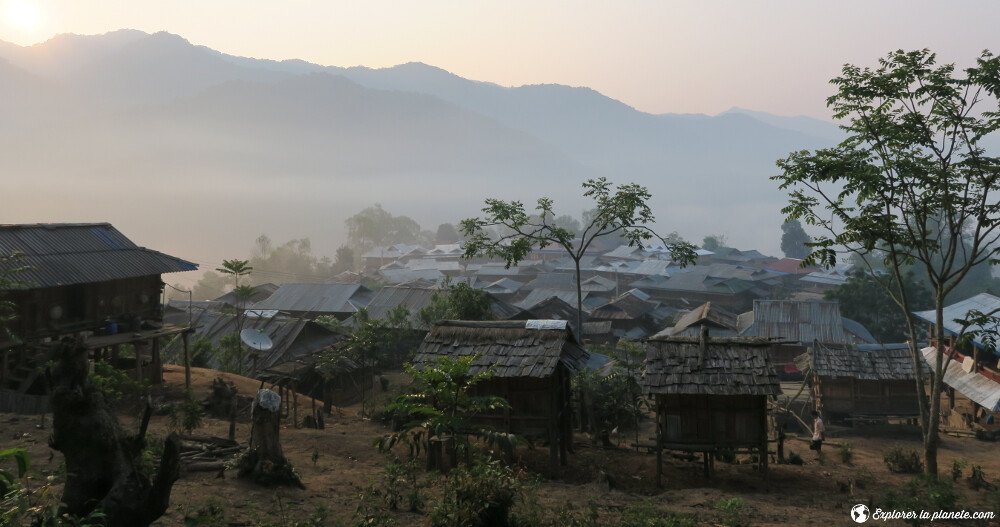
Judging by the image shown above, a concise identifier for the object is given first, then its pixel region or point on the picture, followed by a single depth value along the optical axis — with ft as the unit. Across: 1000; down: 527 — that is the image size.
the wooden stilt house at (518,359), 51.42
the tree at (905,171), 50.80
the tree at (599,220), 87.10
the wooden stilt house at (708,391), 49.96
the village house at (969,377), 82.74
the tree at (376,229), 398.62
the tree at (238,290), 101.91
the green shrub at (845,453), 62.90
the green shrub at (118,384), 57.35
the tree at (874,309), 144.77
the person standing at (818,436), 65.82
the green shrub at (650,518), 34.12
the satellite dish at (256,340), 85.46
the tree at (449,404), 33.91
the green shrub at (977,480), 51.60
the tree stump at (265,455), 39.63
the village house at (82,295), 66.80
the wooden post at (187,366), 79.52
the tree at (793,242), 333.70
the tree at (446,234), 418.43
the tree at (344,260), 310.24
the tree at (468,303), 87.20
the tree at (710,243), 355.52
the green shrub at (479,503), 31.04
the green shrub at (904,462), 58.59
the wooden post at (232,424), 51.10
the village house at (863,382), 85.05
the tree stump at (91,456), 27.35
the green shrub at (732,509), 37.97
